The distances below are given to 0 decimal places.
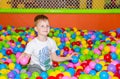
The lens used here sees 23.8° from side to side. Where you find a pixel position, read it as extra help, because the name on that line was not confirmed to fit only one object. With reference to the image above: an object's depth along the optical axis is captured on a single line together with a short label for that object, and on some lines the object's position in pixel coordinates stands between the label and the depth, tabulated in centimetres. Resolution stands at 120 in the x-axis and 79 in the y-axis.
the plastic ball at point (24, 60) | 204
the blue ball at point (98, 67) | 196
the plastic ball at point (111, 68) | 191
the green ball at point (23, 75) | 187
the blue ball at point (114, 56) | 215
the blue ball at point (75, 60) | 218
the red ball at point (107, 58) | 212
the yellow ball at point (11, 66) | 207
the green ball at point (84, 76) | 177
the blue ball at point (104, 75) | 178
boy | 201
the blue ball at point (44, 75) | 186
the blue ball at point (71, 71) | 193
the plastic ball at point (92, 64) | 202
